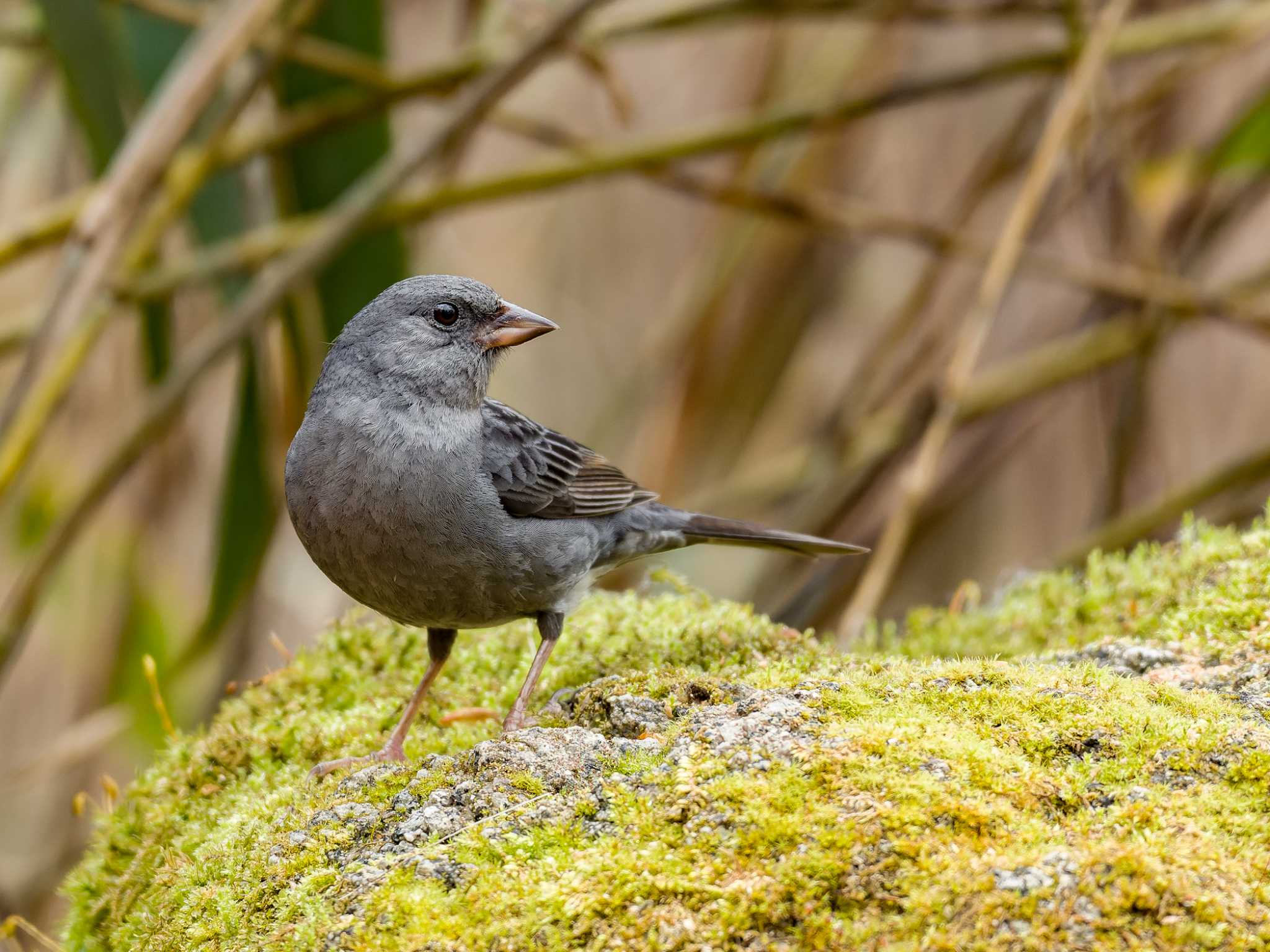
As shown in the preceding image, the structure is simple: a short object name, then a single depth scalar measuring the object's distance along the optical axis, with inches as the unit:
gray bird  256.4
